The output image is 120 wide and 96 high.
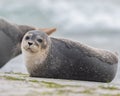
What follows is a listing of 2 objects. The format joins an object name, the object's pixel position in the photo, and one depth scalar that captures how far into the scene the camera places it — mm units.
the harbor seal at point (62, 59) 18656
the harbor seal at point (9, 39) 23156
